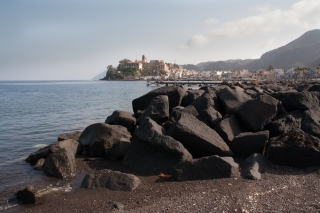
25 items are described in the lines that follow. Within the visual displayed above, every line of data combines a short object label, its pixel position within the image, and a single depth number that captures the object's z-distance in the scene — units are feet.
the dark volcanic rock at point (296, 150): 22.26
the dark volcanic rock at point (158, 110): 32.52
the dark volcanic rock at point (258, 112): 28.83
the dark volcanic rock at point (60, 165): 23.61
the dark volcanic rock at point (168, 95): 39.52
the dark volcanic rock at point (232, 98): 31.60
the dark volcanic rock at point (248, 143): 25.48
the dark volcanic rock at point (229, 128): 26.76
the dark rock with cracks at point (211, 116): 30.09
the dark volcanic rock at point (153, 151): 23.32
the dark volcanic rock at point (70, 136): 35.90
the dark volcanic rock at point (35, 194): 18.84
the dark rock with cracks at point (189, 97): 40.40
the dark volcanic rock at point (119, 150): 27.73
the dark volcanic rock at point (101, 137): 29.01
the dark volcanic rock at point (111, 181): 19.83
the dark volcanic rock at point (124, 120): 35.25
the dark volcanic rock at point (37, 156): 28.21
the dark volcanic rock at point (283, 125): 27.89
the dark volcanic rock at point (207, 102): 33.42
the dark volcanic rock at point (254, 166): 20.77
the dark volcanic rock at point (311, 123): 26.81
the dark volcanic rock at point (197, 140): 24.34
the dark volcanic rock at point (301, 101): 31.54
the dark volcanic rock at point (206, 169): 20.92
